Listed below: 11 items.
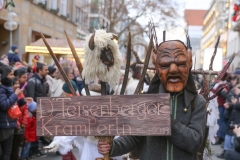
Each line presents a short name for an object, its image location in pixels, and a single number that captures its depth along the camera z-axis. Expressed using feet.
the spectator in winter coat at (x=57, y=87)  24.86
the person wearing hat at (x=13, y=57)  32.64
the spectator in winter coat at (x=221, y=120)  30.73
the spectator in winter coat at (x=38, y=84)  23.57
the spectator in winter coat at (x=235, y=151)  14.33
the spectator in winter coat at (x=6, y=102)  17.77
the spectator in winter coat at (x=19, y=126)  20.57
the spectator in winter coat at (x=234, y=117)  22.59
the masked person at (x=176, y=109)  8.46
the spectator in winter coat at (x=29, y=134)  22.52
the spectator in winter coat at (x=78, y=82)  30.55
